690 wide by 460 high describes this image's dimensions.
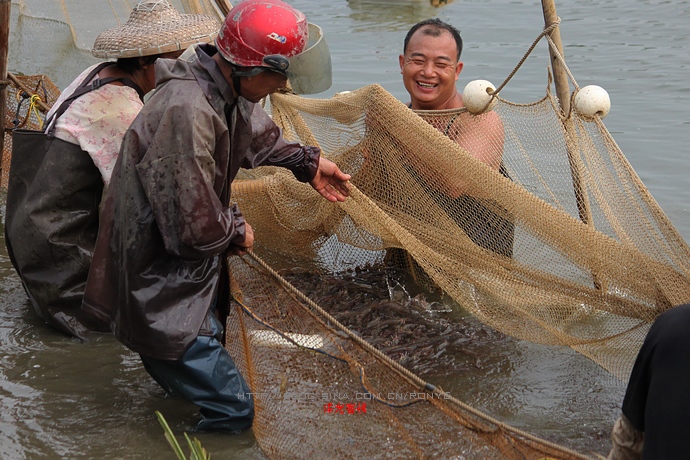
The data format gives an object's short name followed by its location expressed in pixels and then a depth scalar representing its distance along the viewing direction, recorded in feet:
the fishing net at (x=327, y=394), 10.38
